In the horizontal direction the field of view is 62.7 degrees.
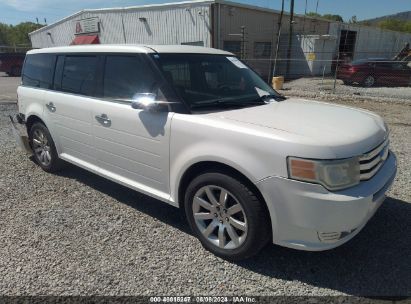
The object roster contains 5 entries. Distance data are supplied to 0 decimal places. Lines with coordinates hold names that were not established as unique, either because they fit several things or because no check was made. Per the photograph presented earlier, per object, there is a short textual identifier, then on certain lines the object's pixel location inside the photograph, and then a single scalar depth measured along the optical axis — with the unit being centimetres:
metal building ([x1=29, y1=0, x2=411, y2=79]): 1975
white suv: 238
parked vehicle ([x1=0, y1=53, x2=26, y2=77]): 2492
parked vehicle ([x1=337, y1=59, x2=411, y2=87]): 1611
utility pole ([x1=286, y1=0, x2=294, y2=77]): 2125
